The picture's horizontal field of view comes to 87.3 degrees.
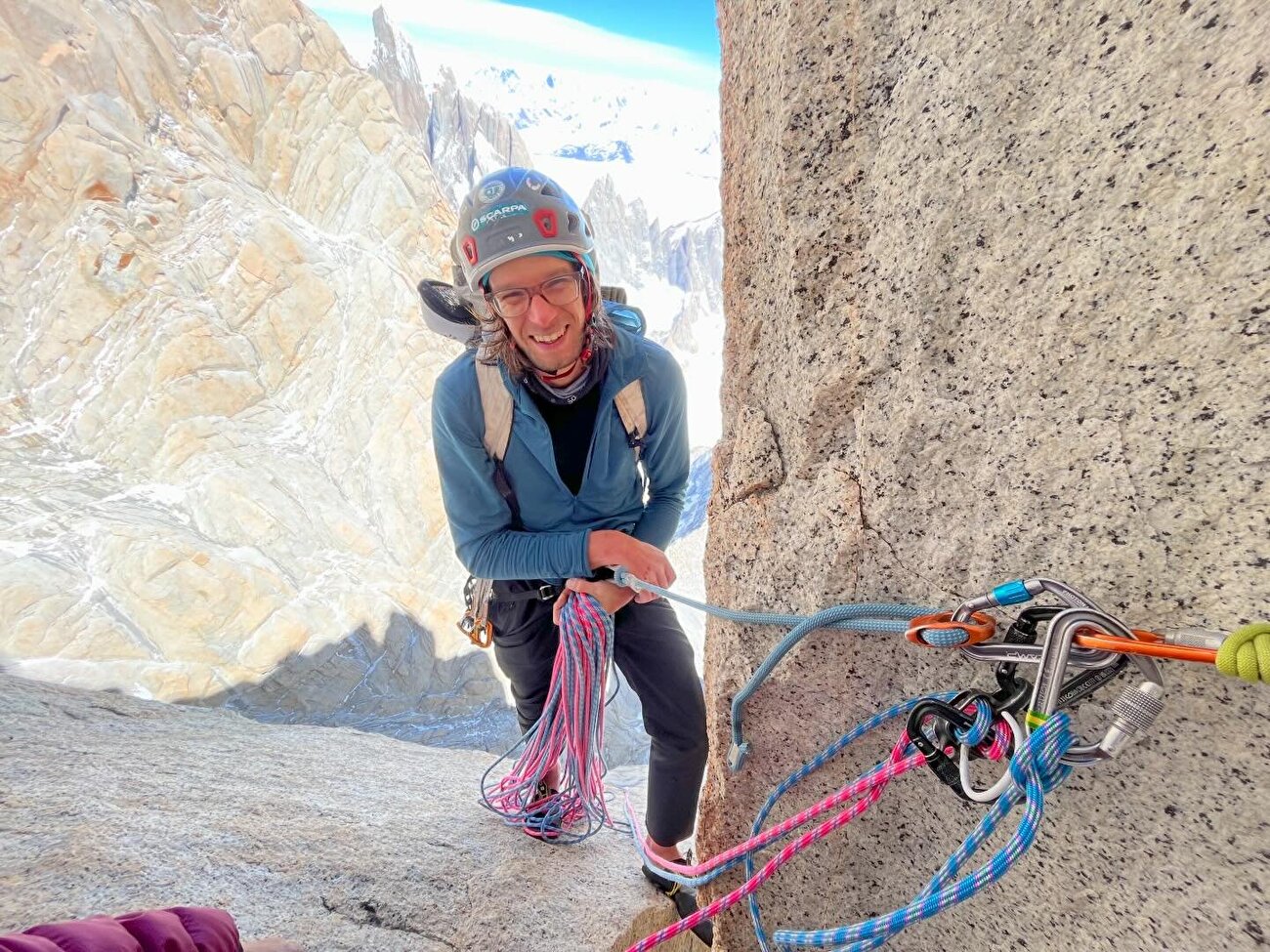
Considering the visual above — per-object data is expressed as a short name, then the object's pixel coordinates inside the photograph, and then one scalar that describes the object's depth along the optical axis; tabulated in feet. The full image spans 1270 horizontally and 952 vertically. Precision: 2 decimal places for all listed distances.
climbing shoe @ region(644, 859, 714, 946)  6.57
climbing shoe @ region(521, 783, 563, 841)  7.07
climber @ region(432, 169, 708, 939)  5.71
